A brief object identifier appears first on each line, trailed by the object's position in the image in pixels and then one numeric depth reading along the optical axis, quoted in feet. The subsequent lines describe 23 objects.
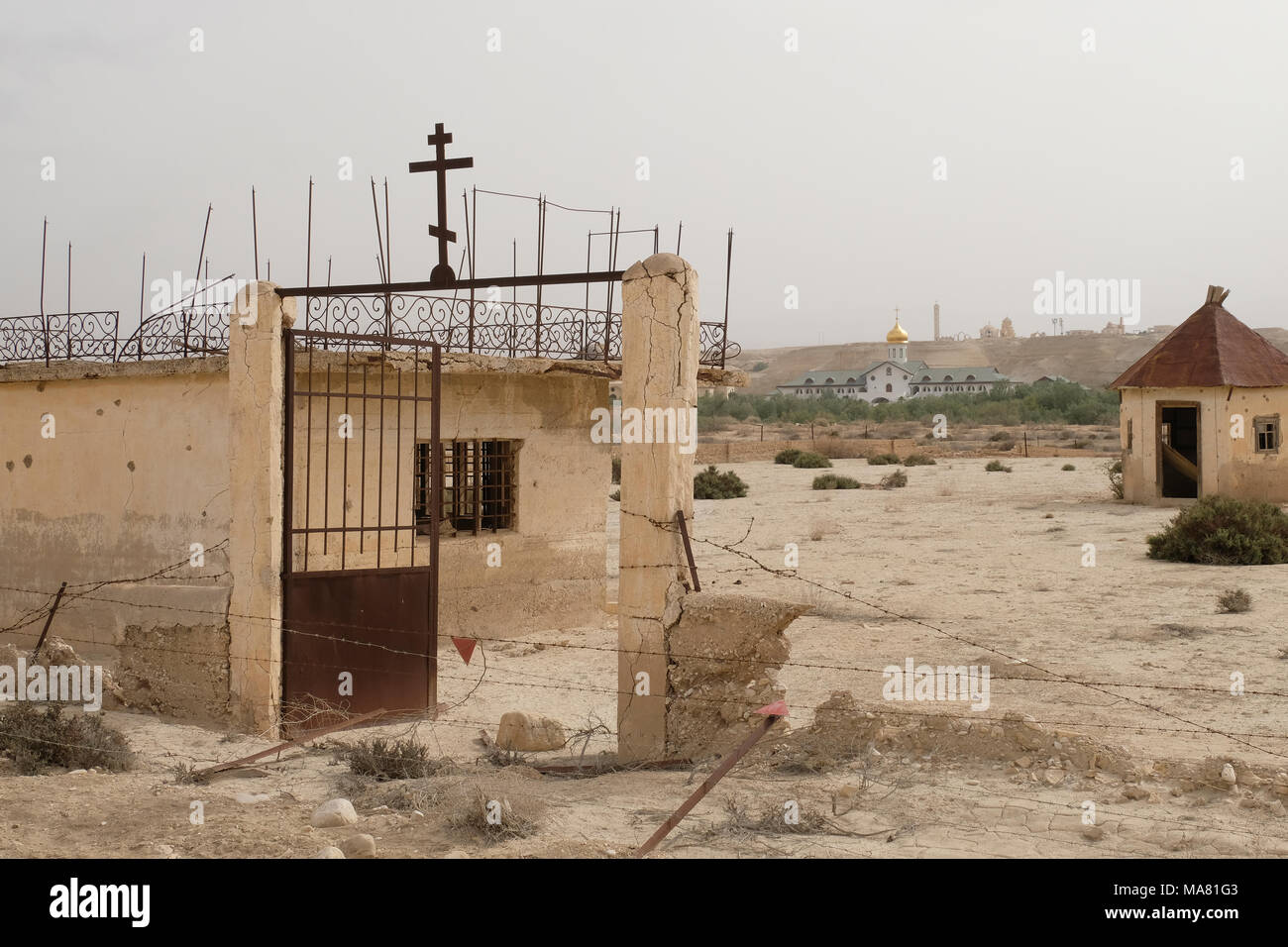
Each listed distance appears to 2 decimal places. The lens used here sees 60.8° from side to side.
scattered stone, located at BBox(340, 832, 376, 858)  18.28
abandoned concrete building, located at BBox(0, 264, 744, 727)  29.35
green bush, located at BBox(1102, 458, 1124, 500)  83.77
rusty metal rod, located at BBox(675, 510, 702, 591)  24.98
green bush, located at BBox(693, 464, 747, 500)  97.96
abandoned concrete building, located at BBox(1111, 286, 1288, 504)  74.84
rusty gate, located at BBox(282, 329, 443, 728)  29.50
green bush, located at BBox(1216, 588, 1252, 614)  42.75
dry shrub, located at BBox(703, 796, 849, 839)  19.06
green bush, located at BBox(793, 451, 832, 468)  130.72
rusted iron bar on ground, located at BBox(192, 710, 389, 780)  24.13
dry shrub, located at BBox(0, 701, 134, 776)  24.68
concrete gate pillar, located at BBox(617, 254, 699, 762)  25.23
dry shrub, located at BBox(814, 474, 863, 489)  104.58
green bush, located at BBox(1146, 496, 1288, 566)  55.47
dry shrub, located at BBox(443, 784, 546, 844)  19.24
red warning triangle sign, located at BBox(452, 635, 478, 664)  30.22
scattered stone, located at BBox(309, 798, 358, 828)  20.26
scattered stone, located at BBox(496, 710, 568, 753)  28.09
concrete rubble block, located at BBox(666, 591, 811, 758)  24.17
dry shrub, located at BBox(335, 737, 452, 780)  24.08
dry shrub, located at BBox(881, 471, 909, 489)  104.47
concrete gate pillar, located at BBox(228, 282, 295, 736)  28.99
